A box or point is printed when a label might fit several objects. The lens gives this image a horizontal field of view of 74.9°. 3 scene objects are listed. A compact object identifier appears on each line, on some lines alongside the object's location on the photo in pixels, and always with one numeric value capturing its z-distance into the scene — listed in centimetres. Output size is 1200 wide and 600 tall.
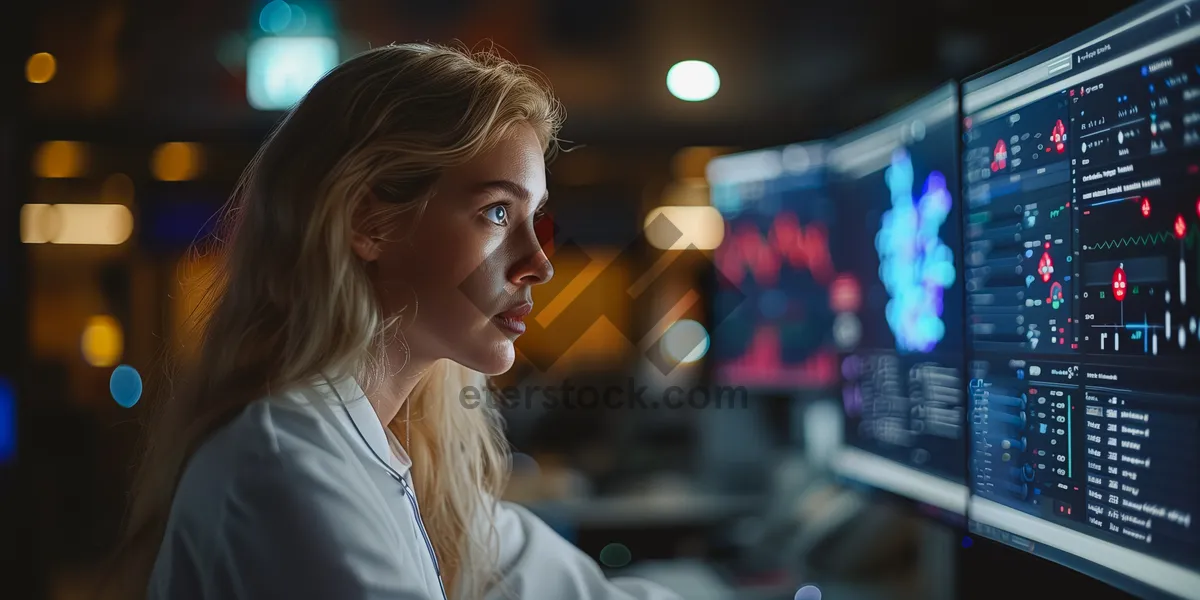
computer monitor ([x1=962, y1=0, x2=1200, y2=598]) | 70
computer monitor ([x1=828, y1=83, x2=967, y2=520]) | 112
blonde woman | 73
